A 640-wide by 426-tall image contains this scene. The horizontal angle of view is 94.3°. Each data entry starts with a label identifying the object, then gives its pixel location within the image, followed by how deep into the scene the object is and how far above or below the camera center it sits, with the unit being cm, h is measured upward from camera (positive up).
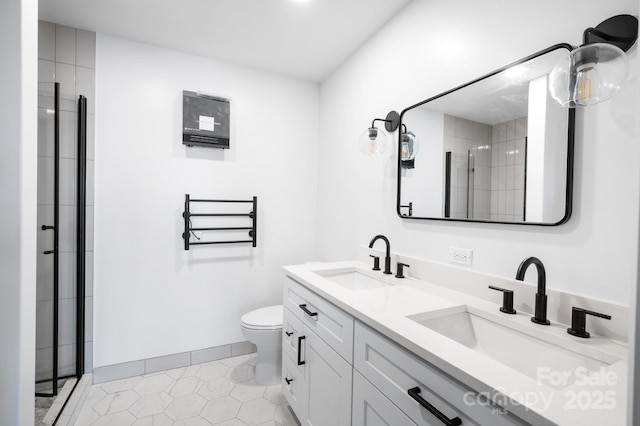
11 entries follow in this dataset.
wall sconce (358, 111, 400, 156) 185 +46
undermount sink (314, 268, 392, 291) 184 -43
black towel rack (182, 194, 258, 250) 230 -12
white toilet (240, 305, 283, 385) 207 -94
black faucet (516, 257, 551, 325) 102 -29
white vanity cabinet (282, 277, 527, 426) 76 -58
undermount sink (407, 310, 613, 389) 87 -46
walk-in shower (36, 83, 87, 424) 175 -26
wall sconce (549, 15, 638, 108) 84 +43
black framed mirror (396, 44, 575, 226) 109 +28
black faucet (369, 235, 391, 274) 176 -30
